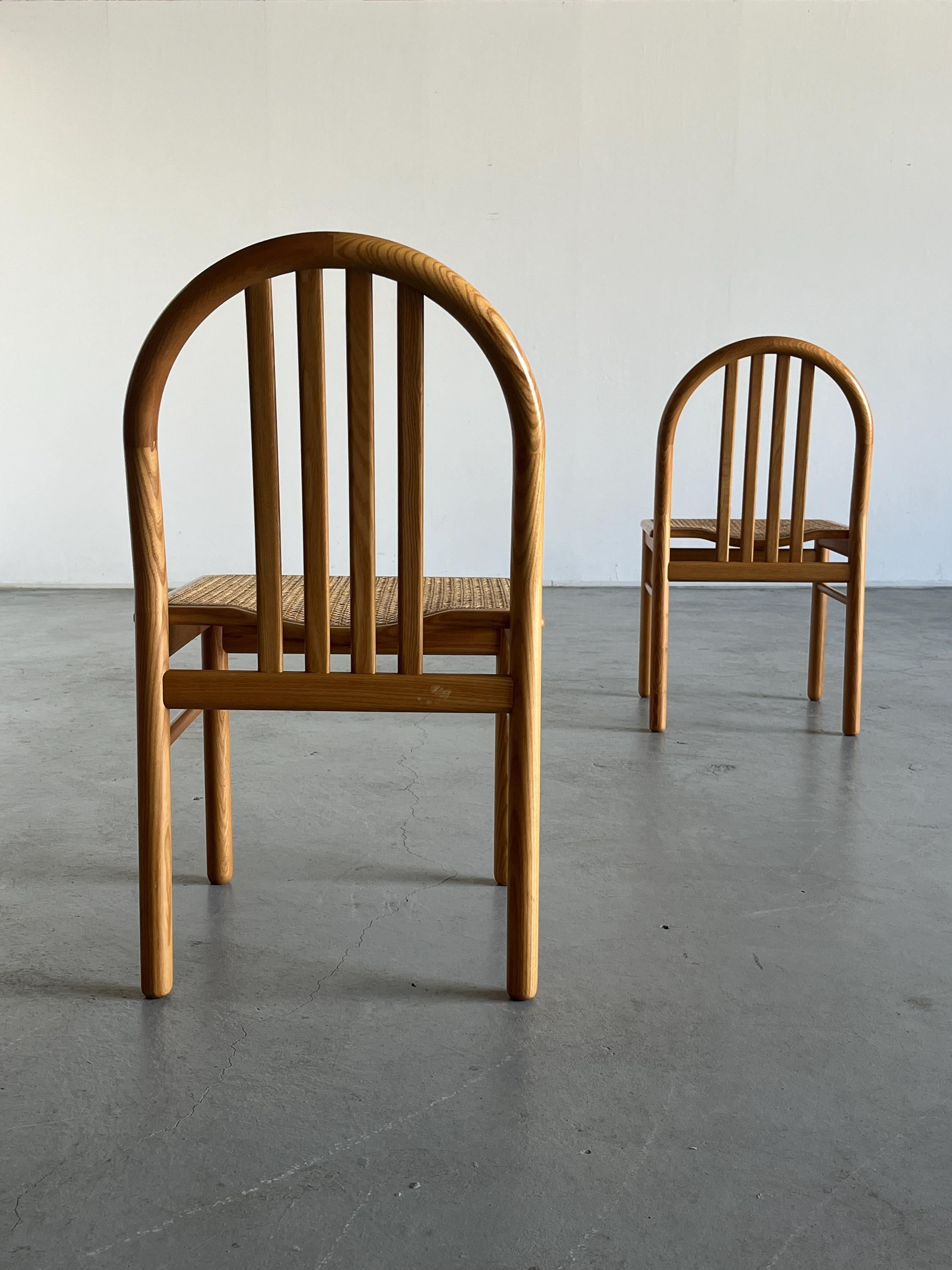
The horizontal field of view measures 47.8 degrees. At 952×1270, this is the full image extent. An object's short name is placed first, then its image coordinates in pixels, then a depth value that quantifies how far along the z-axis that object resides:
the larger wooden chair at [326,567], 1.06
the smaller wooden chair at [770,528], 2.19
